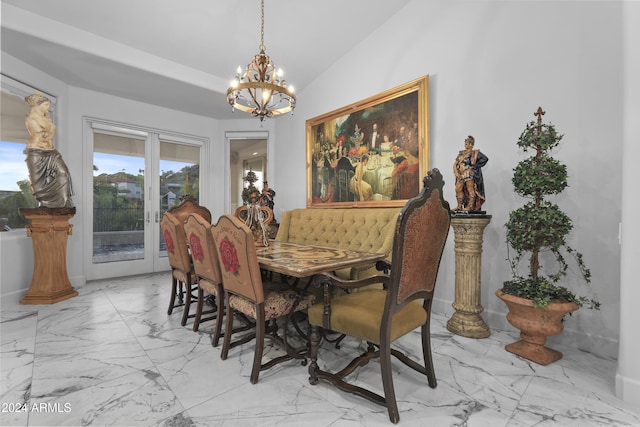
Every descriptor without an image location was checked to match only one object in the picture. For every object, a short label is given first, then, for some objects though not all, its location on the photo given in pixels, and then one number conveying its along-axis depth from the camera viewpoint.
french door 4.82
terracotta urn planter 2.10
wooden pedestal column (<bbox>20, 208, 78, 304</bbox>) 3.55
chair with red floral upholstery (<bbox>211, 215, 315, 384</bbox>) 1.89
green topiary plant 2.14
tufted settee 3.06
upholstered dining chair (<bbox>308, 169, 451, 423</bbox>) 1.49
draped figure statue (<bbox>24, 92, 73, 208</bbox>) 3.51
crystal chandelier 2.67
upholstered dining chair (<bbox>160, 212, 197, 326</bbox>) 2.89
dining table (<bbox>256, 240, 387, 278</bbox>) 1.89
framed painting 3.43
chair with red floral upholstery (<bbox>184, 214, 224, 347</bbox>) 2.35
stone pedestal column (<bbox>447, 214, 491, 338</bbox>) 2.62
